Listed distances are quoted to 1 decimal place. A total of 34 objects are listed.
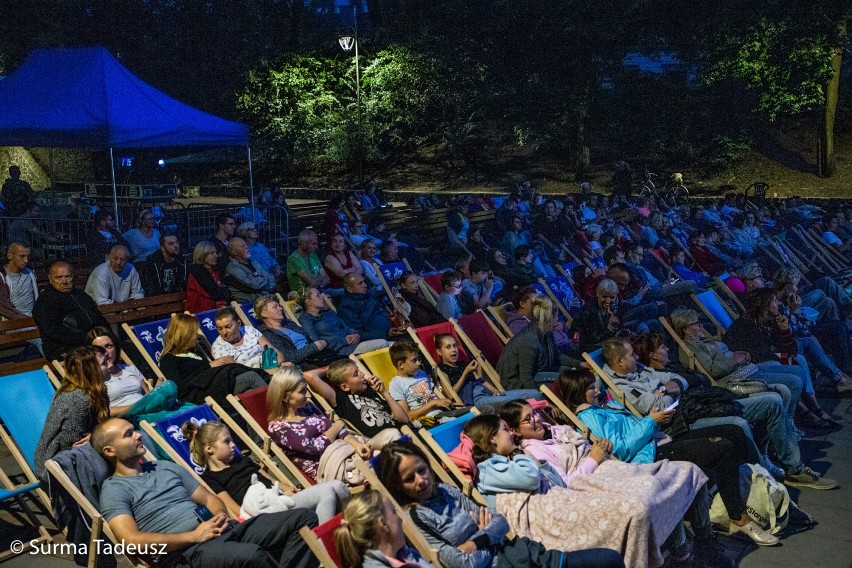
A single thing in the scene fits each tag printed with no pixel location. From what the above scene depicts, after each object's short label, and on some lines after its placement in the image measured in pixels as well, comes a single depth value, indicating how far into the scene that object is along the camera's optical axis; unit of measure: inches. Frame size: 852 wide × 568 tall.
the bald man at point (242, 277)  349.1
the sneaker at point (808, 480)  276.2
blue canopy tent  462.3
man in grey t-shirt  173.3
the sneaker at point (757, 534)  236.2
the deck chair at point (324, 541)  161.6
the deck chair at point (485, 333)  327.9
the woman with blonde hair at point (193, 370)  251.9
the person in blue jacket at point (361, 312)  336.8
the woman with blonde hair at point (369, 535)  161.2
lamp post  1064.2
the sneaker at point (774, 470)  264.5
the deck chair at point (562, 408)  245.1
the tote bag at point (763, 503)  241.3
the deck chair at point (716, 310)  377.0
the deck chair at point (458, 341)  299.1
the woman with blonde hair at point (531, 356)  289.6
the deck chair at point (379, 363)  276.2
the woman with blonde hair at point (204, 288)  333.4
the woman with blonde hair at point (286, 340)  296.0
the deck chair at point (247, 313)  308.8
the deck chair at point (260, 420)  222.1
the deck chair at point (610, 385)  272.5
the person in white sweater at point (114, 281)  321.4
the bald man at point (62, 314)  273.4
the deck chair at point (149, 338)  279.3
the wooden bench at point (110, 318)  265.6
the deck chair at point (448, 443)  205.0
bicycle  982.3
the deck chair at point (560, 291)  401.1
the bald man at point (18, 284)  319.3
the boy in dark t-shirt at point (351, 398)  248.7
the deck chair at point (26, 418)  220.5
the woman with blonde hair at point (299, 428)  225.3
